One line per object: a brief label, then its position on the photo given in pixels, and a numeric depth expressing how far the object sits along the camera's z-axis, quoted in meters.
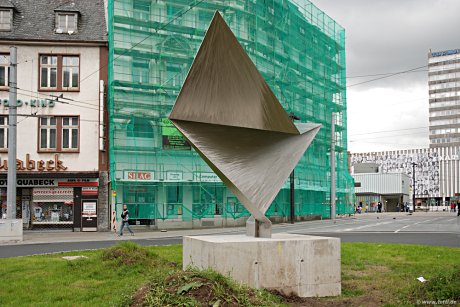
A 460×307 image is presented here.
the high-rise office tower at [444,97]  124.25
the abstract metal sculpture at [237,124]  9.76
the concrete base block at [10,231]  24.95
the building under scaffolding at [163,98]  32.44
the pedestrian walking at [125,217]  28.10
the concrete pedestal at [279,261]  8.76
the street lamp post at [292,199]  39.72
